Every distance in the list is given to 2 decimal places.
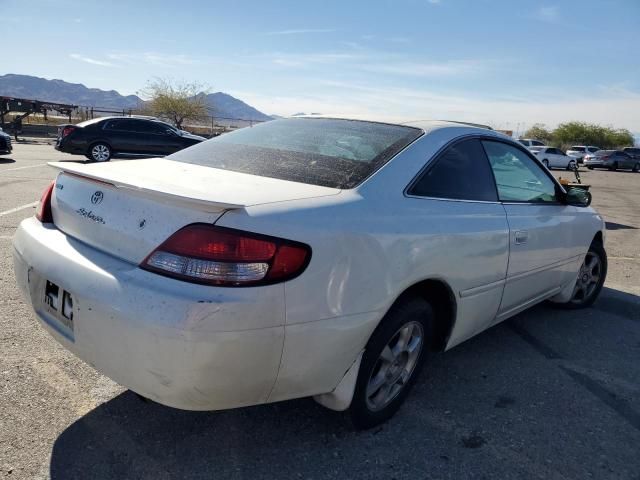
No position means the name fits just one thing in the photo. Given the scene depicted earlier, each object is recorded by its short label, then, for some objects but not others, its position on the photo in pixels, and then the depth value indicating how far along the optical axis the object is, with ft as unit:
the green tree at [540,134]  201.26
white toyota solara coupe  6.14
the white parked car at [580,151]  125.39
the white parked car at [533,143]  110.73
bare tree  138.82
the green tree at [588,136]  197.47
